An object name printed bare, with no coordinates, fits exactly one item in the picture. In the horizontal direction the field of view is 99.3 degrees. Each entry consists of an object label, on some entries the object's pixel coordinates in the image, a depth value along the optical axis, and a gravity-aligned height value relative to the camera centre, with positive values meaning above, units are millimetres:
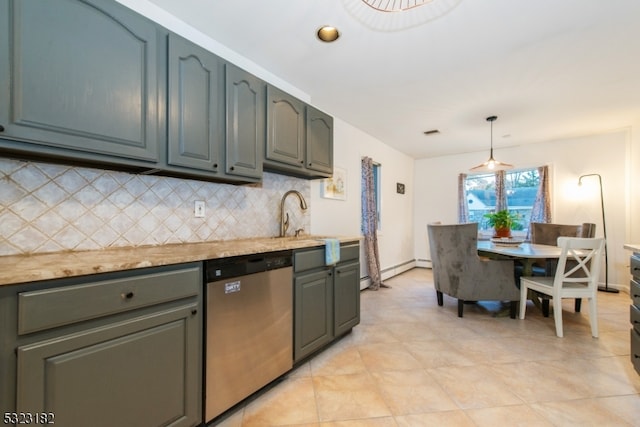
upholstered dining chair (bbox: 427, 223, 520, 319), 2900 -595
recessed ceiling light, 1902 +1317
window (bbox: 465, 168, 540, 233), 4949 +445
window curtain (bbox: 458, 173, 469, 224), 5455 +317
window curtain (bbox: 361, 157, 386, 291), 4180 -139
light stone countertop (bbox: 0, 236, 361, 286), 902 -179
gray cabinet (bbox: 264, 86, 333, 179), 2158 +700
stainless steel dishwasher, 1395 -624
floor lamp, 4070 -770
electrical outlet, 1949 +62
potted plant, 3604 -85
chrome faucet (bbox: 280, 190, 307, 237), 2502 +30
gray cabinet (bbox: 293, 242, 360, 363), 1926 -644
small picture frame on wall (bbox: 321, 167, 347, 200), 3381 +407
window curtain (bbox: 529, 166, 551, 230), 4633 +271
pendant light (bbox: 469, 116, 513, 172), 3486 +663
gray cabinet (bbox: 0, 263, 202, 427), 882 -493
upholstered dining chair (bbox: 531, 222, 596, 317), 3068 -255
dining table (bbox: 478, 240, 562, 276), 2669 -366
